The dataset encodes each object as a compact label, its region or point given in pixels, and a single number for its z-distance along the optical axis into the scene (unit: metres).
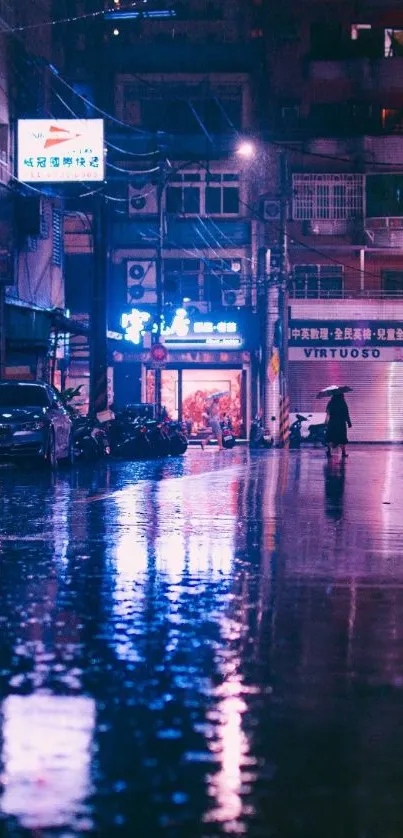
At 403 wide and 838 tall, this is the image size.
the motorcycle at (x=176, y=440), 43.03
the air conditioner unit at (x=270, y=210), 57.19
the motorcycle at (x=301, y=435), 55.51
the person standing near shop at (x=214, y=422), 50.50
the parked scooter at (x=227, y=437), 50.94
